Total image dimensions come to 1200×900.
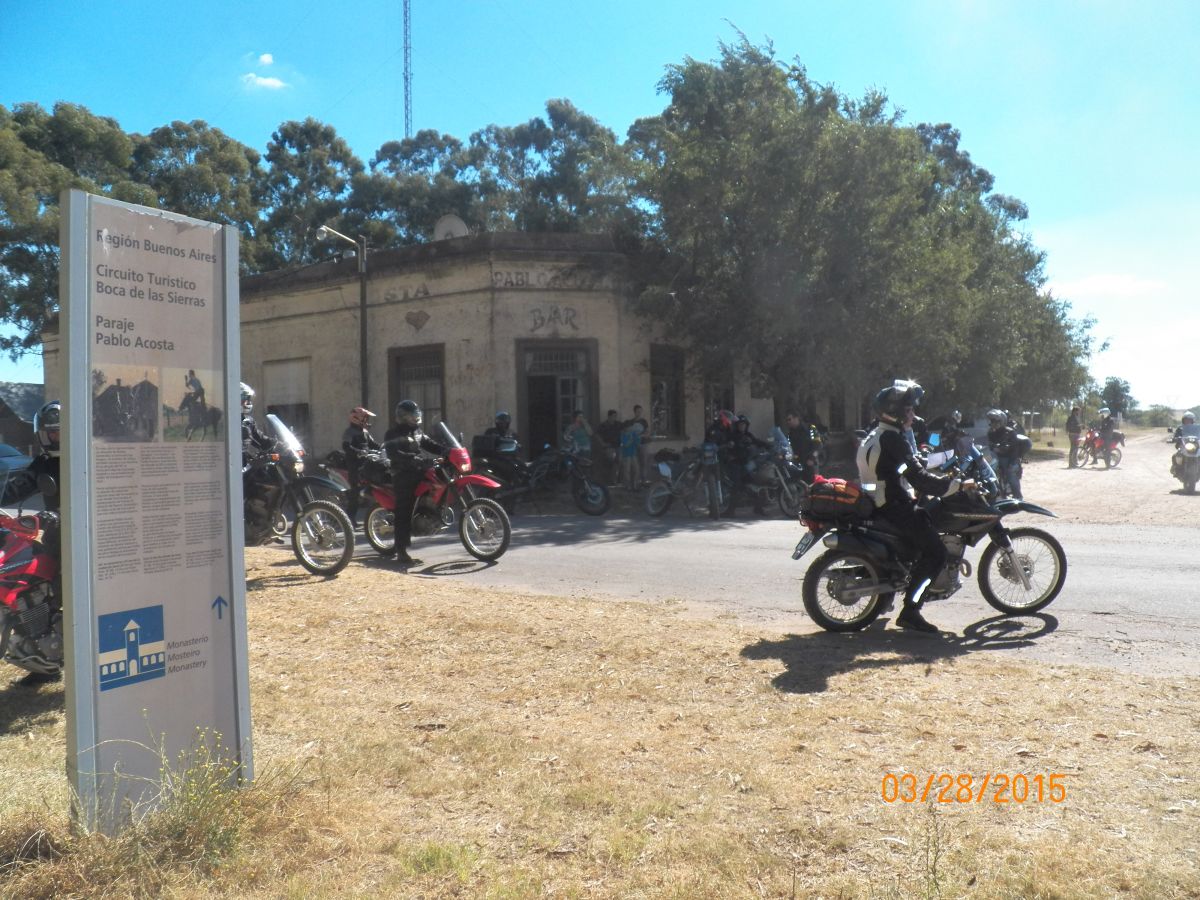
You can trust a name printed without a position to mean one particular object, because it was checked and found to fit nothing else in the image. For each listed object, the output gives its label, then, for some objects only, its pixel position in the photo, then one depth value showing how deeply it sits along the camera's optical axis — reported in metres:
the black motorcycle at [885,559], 6.66
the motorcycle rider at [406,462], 10.02
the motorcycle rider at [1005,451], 14.16
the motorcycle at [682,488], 15.33
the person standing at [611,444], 19.30
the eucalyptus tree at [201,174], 33.81
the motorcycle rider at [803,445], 16.81
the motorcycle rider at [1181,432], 19.69
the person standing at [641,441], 19.21
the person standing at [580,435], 18.22
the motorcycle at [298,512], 9.25
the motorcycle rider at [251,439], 9.21
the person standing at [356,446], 10.52
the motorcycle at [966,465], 6.96
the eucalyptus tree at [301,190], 41.44
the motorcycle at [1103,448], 28.69
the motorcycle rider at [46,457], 6.48
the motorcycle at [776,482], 15.36
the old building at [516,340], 20.23
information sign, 3.31
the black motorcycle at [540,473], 15.77
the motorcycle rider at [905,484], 6.53
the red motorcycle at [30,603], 5.27
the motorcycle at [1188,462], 19.11
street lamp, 20.41
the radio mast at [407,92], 40.39
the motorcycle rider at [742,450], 15.55
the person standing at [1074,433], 28.92
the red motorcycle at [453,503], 10.22
